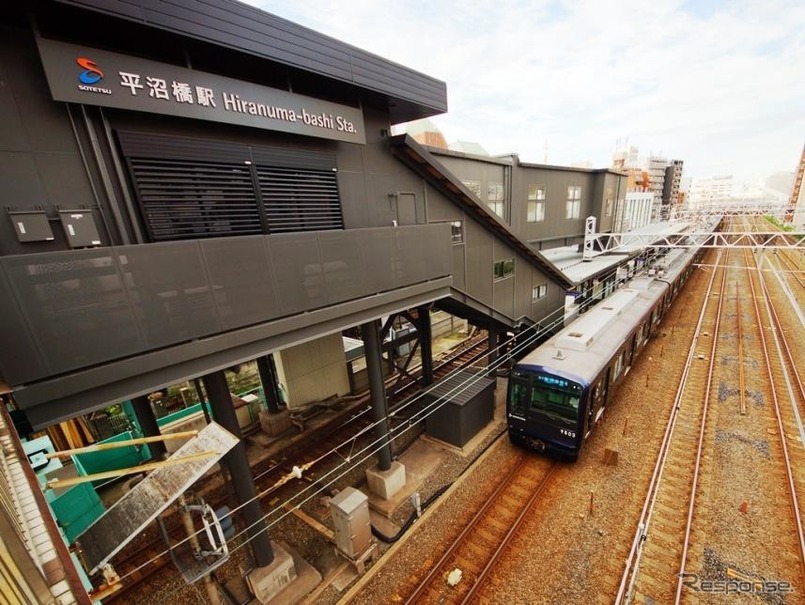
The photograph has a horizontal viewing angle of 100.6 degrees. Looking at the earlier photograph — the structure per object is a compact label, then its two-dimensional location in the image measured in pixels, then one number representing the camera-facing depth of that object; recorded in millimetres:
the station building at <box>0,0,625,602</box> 3834
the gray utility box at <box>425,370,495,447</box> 10648
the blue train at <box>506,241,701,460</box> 8930
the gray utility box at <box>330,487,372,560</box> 7234
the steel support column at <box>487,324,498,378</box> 13008
